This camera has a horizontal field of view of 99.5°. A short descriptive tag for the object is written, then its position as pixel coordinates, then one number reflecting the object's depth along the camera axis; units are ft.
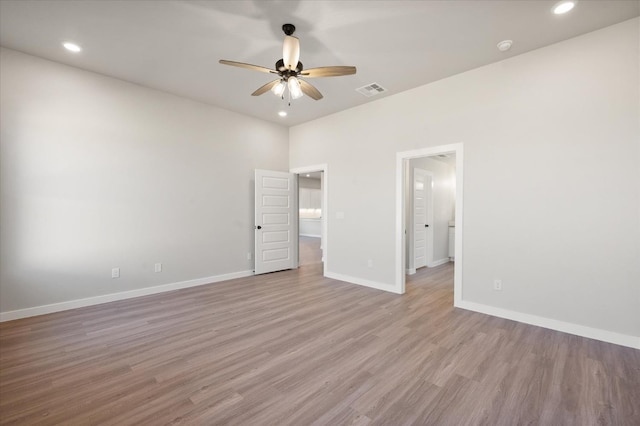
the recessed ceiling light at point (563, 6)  7.91
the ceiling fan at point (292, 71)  8.16
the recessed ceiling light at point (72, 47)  10.22
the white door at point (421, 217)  18.95
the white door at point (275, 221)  18.20
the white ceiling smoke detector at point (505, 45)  9.77
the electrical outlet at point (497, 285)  11.11
